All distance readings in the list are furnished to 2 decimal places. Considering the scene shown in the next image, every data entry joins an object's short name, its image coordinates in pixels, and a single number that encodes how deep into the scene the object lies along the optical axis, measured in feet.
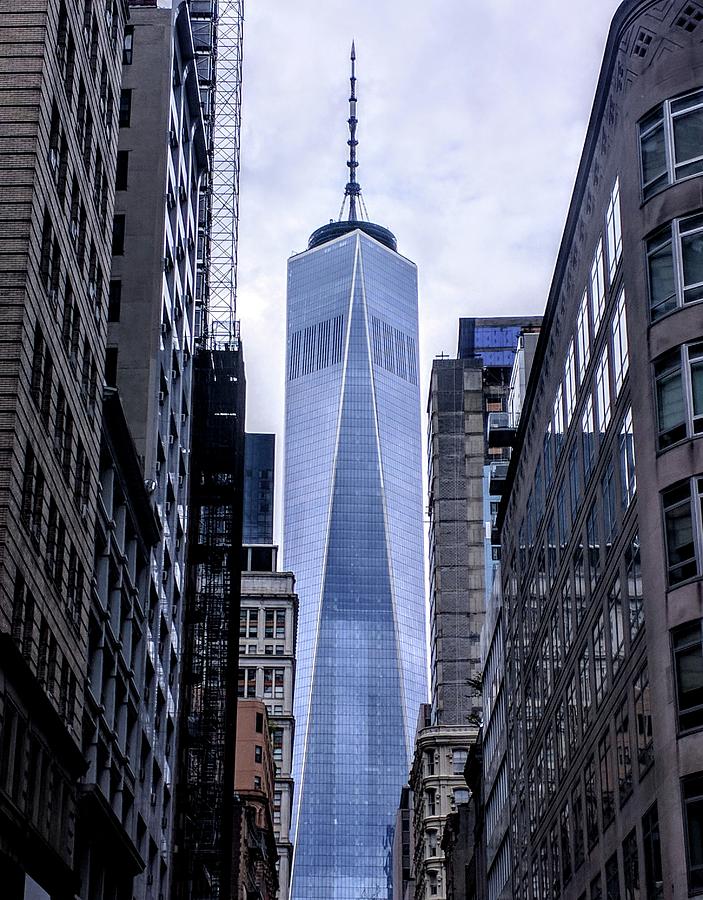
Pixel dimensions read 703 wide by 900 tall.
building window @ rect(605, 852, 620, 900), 162.09
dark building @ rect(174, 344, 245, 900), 314.96
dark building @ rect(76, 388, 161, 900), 183.01
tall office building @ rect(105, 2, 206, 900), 241.55
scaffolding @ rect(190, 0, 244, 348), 433.15
